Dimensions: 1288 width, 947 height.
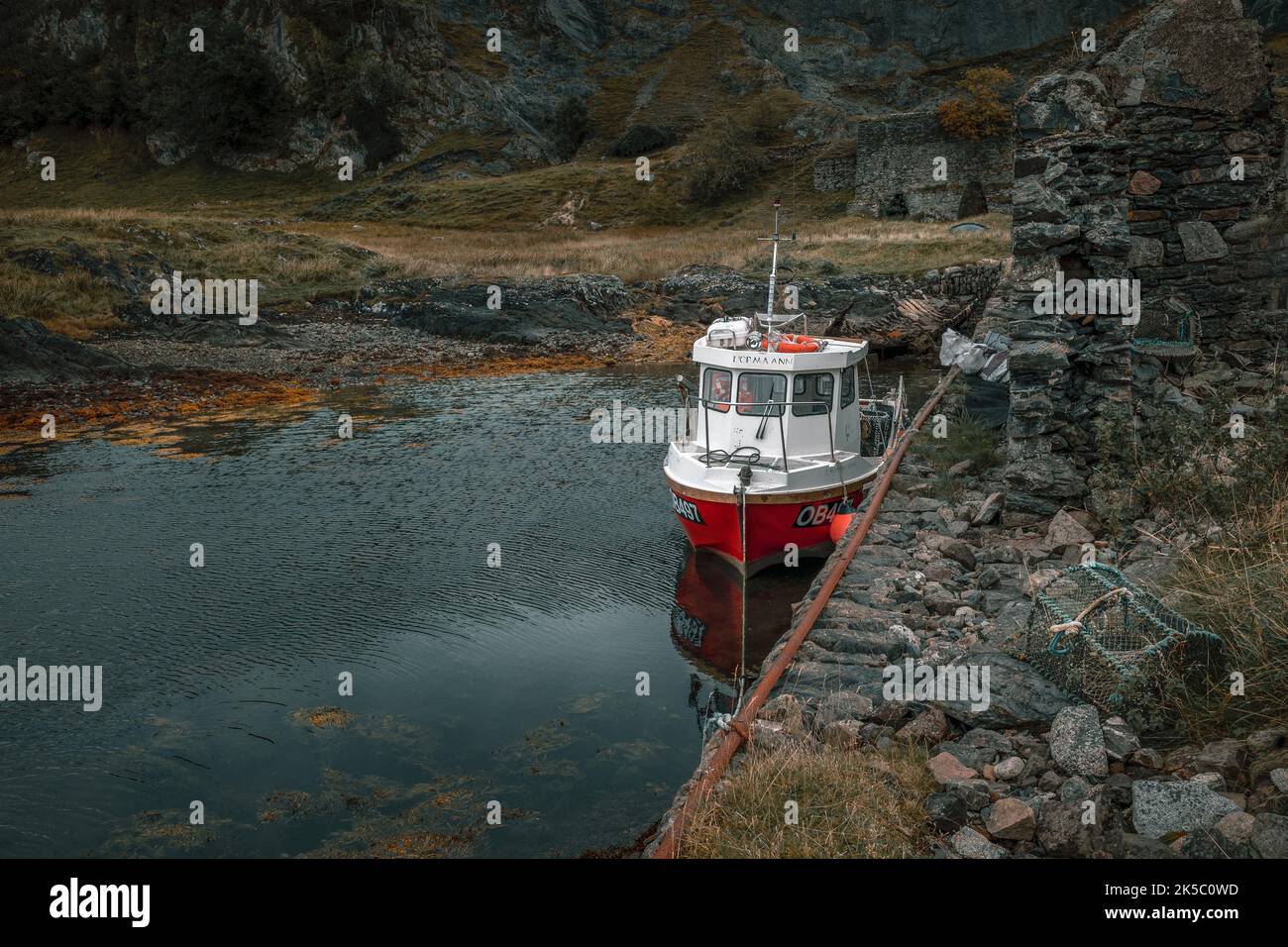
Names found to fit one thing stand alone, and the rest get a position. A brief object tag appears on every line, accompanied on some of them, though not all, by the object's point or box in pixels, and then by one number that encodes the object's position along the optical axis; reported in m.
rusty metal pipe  5.64
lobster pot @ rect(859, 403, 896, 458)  18.05
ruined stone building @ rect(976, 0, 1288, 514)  9.77
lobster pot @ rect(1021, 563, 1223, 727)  5.89
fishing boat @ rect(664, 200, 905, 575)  14.59
